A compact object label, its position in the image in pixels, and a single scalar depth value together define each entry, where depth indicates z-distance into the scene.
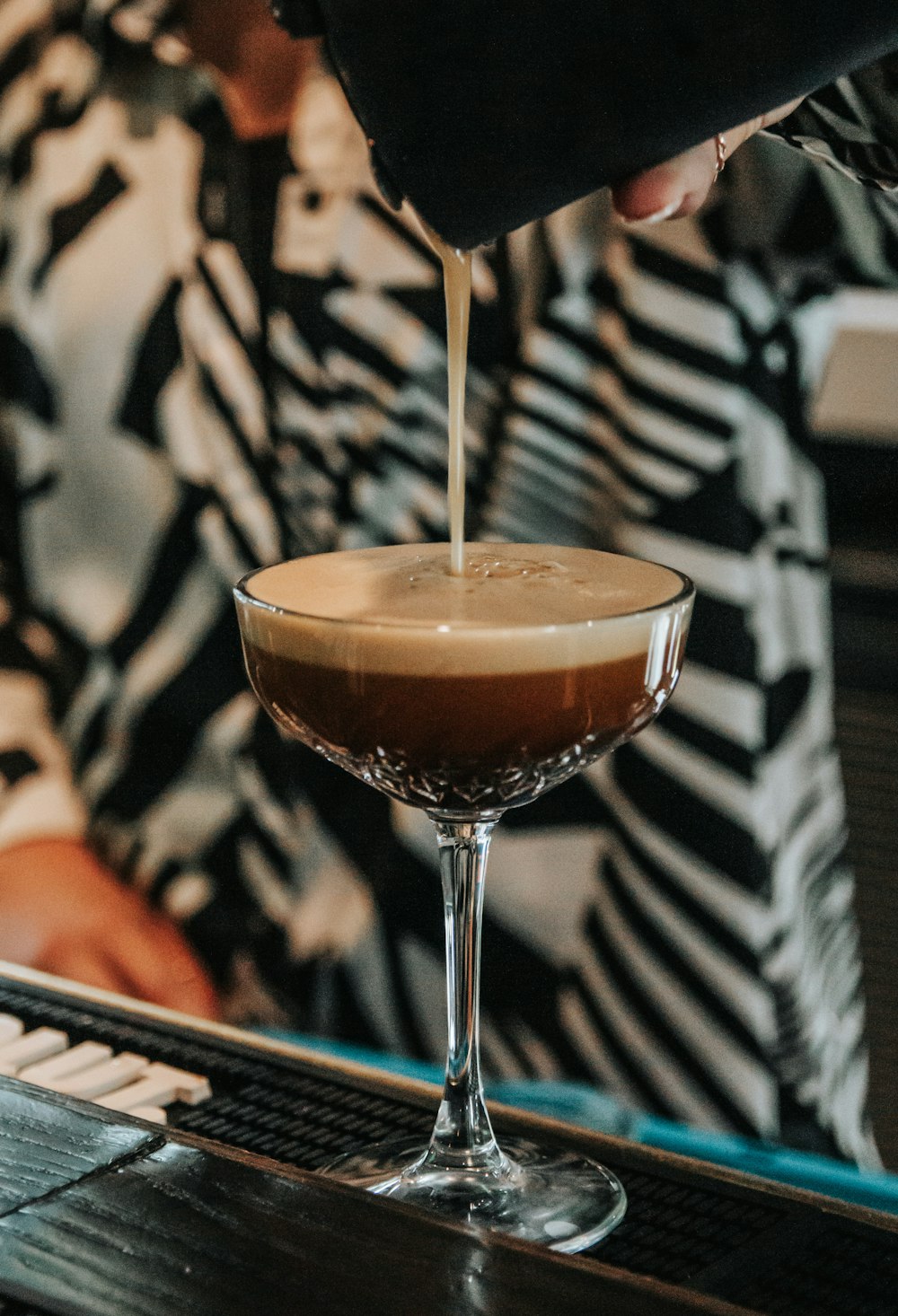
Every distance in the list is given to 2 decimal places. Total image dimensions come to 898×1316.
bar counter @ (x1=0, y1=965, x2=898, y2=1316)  0.52
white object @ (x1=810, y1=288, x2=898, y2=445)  0.95
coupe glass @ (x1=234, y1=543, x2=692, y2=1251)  0.60
